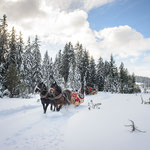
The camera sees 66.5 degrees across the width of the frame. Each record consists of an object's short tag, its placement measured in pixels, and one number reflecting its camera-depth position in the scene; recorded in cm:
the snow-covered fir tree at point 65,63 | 3509
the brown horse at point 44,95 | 735
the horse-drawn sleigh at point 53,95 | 738
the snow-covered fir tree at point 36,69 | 2647
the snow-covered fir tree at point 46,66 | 3271
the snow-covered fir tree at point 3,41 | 1999
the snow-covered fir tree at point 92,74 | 3616
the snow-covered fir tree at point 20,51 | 2314
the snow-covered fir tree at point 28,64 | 2458
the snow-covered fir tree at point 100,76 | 3966
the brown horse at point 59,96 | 758
